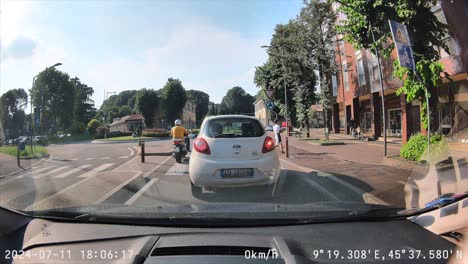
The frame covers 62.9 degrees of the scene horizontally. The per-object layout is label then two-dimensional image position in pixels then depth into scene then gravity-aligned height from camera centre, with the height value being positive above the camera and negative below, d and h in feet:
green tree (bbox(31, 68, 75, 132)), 26.35 +3.07
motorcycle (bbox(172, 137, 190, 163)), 46.52 -2.49
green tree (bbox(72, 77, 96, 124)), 39.59 +5.22
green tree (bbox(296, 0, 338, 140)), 86.02 +20.19
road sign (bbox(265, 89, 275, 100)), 66.97 +5.73
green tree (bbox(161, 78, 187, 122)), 237.04 +19.62
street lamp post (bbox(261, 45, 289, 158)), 92.94 +17.57
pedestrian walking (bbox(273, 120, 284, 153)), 55.36 -0.82
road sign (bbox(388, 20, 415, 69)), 28.02 +5.60
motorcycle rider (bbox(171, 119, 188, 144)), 46.83 -0.43
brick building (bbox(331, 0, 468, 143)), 30.43 +4.81
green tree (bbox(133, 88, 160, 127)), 234.99 +17.17
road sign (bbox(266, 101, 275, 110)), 67.92 +3.67
